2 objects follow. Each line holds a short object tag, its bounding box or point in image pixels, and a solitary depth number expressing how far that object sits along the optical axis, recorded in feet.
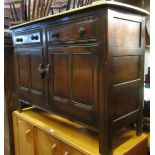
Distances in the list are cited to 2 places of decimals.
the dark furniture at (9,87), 7.07
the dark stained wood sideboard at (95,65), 3.42
